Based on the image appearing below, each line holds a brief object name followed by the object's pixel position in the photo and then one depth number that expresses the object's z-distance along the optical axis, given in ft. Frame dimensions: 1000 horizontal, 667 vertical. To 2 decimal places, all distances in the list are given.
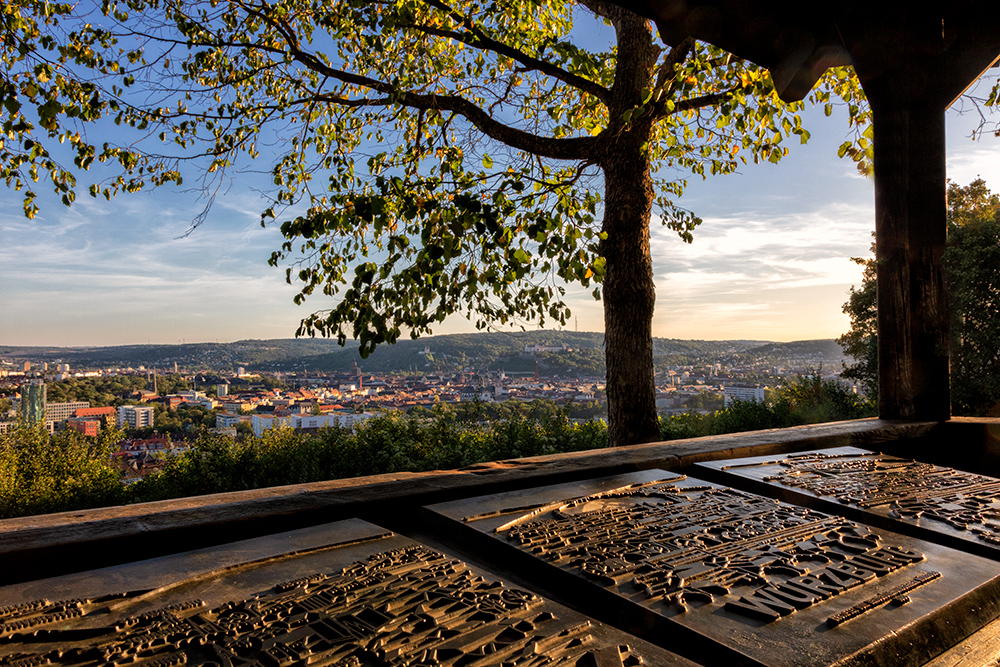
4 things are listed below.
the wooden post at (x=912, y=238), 12.97
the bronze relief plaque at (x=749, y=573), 4.07
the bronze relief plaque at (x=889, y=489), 6.25
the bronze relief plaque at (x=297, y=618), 3.67
